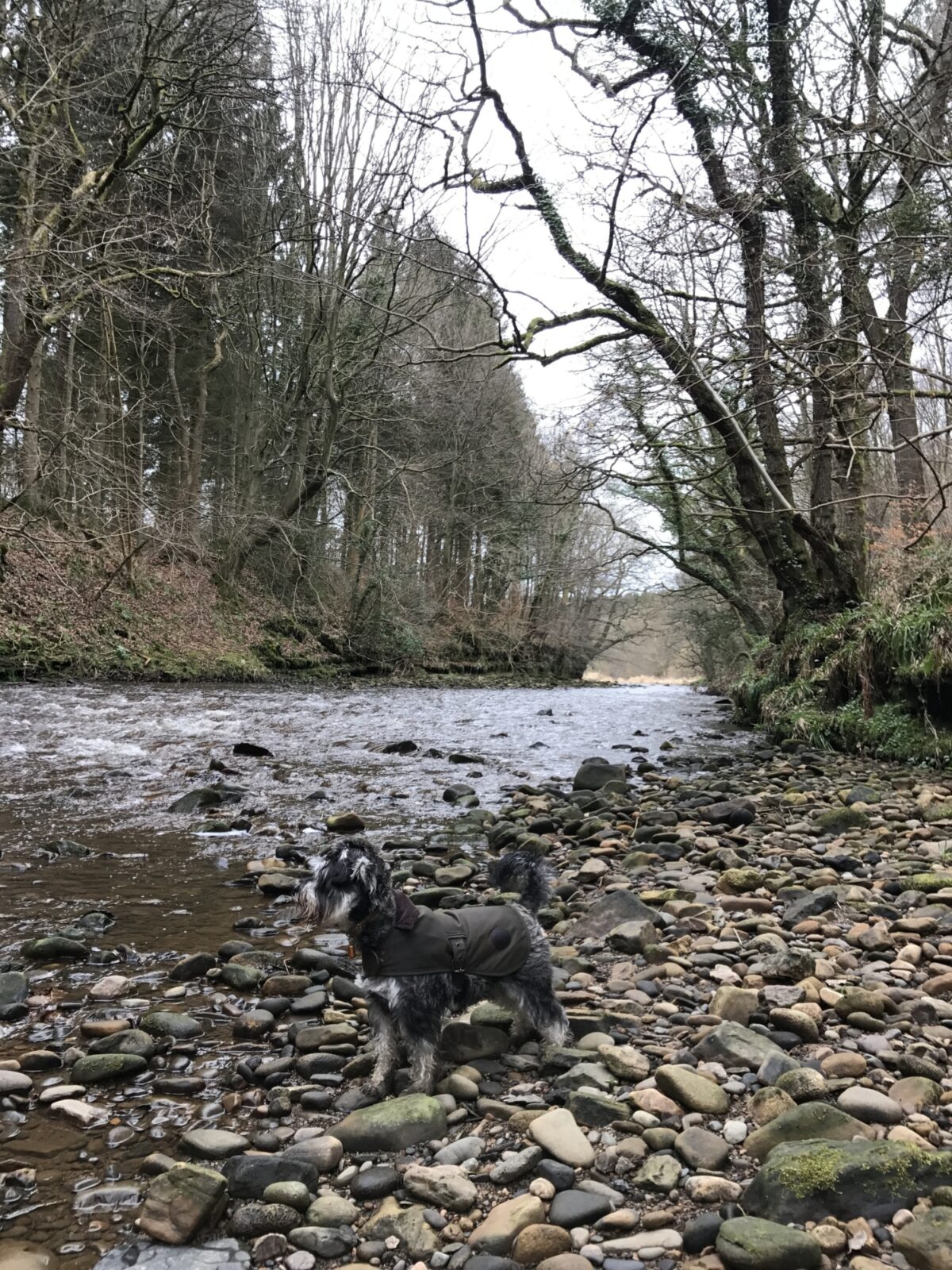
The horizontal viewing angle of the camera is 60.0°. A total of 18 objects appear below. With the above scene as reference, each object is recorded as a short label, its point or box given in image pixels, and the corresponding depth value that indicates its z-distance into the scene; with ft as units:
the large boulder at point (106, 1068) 12.74
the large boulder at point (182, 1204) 9.45
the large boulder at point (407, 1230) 9.14
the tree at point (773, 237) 30.55
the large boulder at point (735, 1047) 12.20
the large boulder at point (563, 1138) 10.38
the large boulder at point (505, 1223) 8.97
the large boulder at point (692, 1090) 11.16
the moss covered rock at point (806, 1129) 9.93
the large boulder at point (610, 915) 18.79
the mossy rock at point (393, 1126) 11.24
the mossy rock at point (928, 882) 18.63
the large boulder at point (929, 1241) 7.63
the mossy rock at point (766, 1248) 7.95
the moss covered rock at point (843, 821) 26.08
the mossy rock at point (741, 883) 20.83
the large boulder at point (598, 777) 36.09
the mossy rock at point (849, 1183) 8.53
